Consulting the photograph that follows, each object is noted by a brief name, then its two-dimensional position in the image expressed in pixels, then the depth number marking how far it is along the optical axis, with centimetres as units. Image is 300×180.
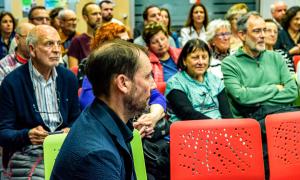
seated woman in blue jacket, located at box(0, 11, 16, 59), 597
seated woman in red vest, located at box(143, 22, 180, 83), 396
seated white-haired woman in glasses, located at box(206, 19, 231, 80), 428
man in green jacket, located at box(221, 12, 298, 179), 341
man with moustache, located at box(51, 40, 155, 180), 137
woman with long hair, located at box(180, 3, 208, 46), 566
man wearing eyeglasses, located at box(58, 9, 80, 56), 528
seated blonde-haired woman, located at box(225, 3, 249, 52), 465
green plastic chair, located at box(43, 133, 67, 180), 219
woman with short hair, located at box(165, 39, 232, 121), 320
